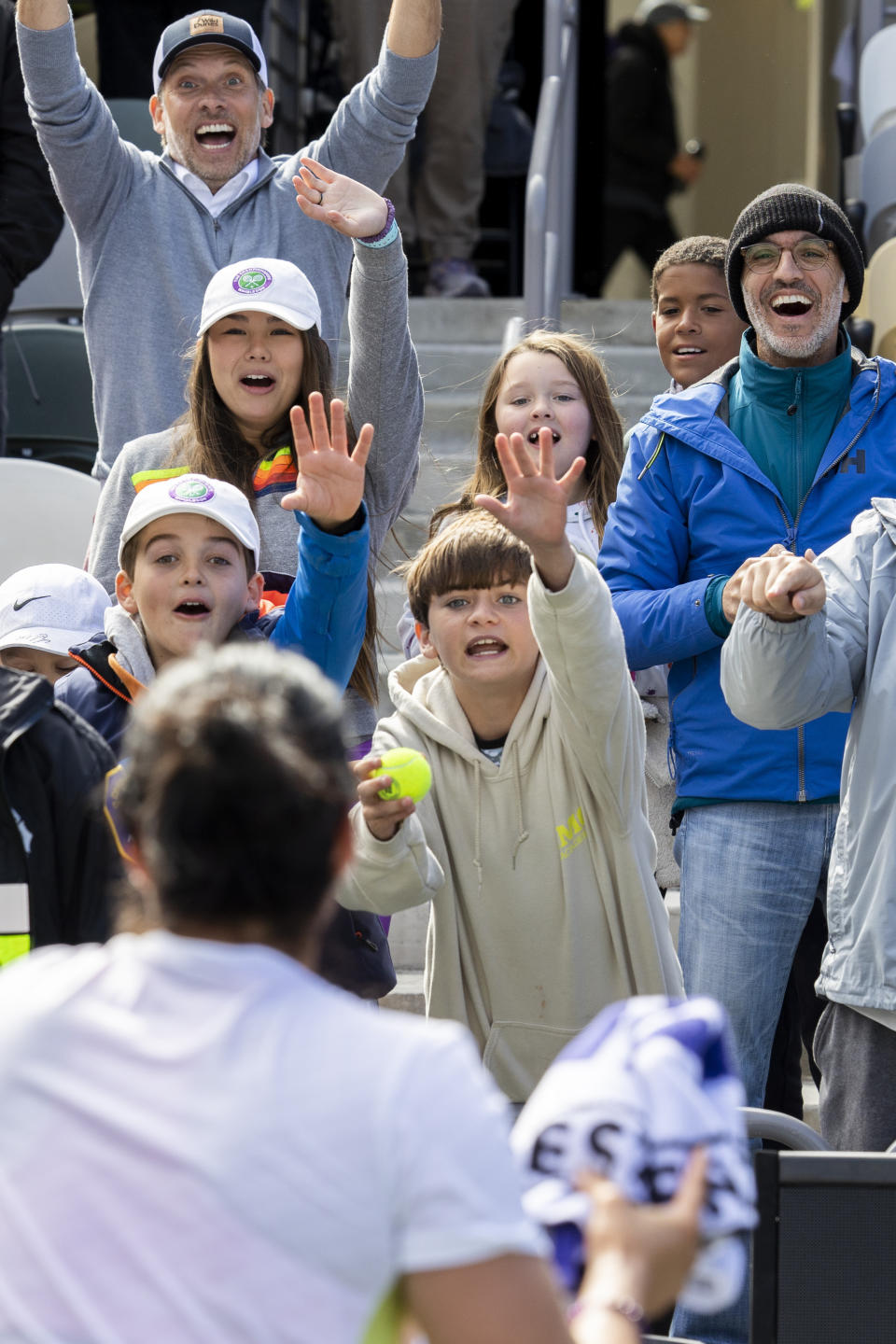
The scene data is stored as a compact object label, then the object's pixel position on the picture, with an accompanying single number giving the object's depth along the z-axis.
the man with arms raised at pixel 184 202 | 8.24
